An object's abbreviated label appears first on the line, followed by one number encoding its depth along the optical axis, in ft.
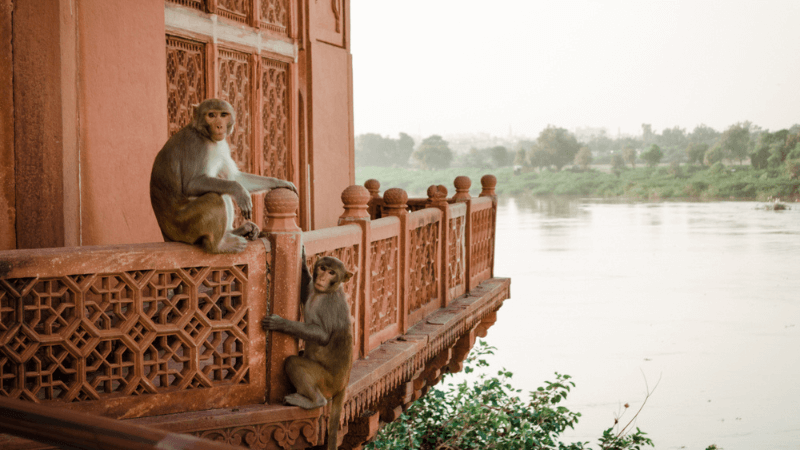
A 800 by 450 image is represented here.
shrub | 37.65
